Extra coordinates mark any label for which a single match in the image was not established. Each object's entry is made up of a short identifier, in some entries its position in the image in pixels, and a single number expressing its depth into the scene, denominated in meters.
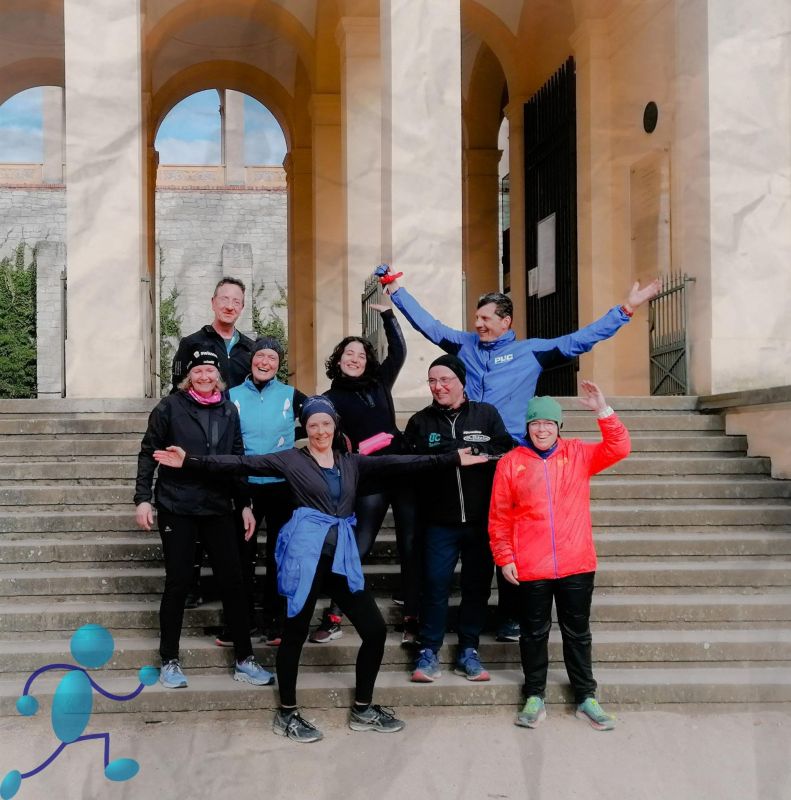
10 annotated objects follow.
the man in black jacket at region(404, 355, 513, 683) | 4.62
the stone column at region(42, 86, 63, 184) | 30.05
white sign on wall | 12.44
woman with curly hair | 4.85
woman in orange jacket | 4.35
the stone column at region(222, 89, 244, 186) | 30.84
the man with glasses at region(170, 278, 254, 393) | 5.50
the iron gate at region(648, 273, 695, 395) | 8.59
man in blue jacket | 4.99
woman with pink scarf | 4.48
